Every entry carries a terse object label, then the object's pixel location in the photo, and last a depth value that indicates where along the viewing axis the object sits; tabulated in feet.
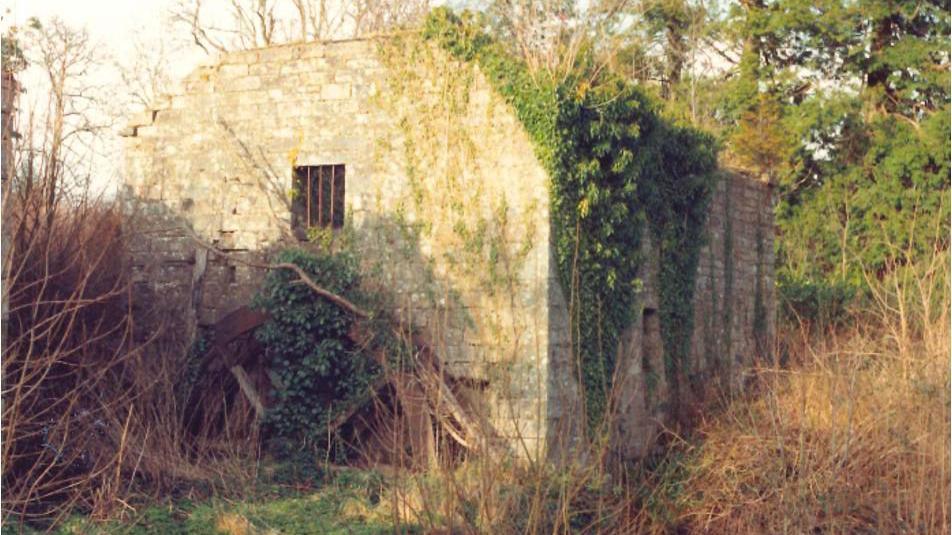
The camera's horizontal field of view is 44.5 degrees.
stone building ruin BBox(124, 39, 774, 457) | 35.86
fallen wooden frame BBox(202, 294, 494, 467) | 34.17
